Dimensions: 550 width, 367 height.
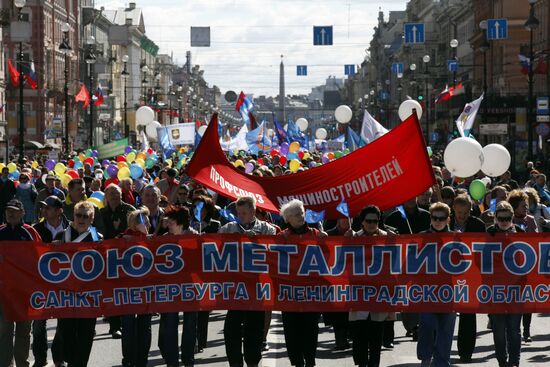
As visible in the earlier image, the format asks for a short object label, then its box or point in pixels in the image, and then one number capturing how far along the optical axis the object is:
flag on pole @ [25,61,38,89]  57.85
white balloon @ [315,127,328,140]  79.49
